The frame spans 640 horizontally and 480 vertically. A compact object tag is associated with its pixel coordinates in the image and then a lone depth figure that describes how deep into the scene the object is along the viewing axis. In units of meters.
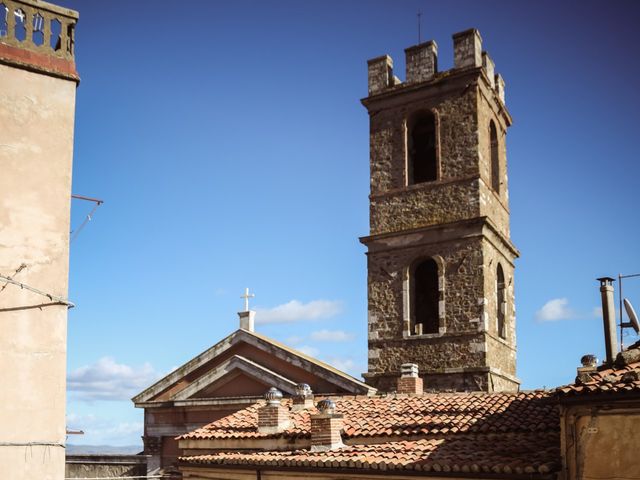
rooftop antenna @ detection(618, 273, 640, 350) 14.39
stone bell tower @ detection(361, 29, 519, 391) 22.17
